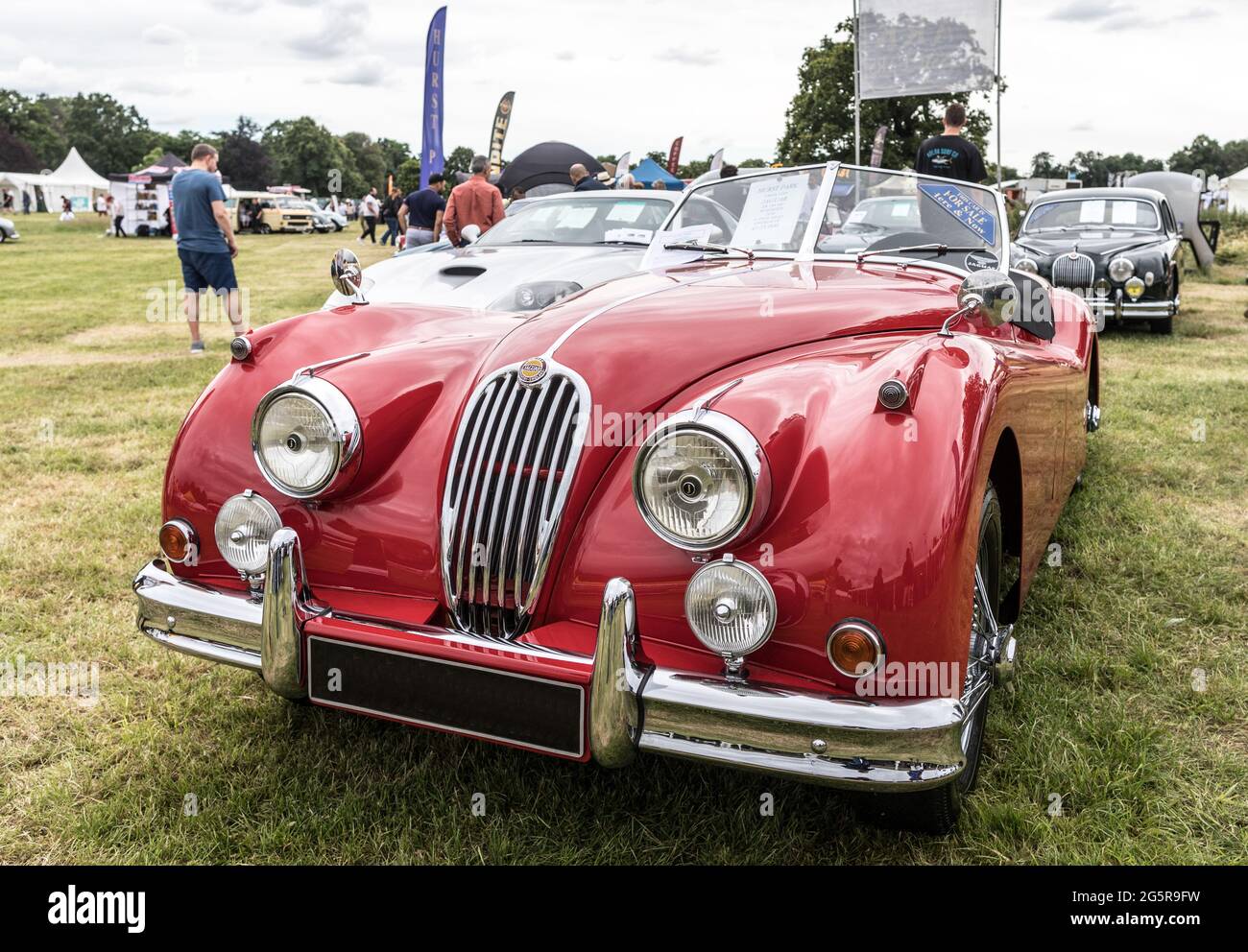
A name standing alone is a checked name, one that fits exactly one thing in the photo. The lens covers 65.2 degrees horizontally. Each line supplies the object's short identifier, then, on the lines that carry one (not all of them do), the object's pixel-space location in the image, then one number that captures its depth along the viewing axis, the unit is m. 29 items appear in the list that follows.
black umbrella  20.31
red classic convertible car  1.94
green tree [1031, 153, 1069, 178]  76.56
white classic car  6.91
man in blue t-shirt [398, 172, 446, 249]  12.38
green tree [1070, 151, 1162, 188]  80.20
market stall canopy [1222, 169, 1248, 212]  37.75
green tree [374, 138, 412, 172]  103.38
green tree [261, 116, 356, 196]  77.75
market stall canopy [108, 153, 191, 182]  35.66
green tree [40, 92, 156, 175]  86.75
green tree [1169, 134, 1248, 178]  85.50
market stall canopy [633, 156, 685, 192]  26.27
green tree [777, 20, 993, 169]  37.25
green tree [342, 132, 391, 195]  96.38
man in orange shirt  10.05
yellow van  37.38
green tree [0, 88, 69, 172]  78.44
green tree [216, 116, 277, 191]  70.75
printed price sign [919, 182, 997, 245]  3.75
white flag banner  9.56
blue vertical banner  16.89
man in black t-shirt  6.94
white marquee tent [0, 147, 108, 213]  49.47
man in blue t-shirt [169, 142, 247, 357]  8.64
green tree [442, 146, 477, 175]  85.80
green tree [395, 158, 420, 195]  49.25
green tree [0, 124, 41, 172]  64.19
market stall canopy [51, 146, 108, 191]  49.69
